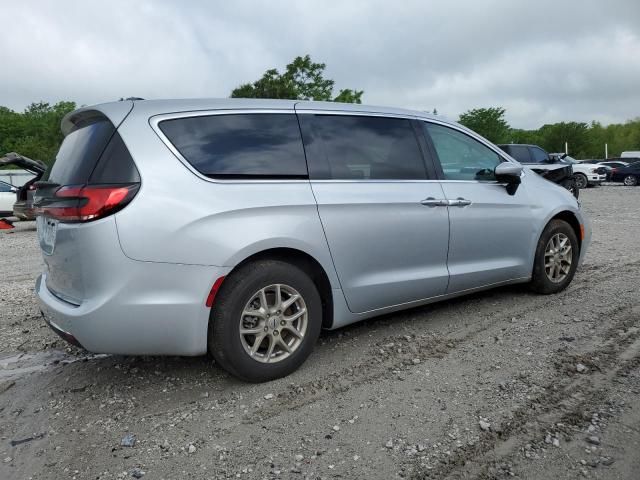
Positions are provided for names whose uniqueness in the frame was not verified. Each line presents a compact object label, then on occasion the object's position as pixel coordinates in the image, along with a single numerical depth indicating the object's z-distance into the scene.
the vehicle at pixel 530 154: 16.68
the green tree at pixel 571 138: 67.62
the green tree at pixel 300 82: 32.25
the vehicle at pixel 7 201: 15.81
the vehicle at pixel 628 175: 29.20
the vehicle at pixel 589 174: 27.34
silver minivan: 2.82
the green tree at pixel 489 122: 51.28
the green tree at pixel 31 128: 51.81
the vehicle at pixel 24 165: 8.10
